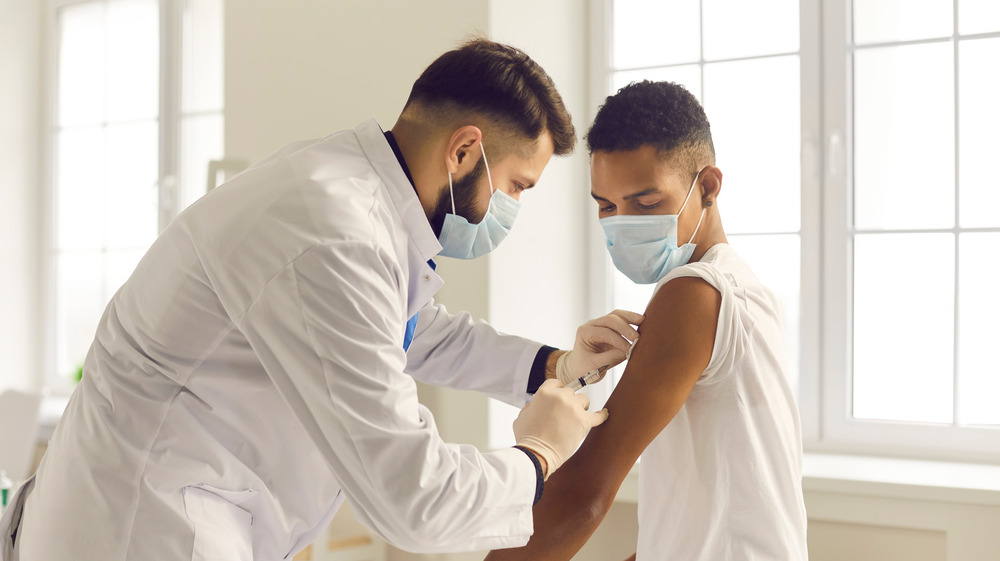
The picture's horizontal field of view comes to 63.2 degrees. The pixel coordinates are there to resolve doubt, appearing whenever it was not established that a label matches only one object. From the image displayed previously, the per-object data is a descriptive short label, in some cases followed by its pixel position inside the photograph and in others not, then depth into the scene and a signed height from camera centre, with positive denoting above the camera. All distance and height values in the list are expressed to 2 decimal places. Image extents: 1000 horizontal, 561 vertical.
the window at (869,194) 2.28 +0.23
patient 1.12 -0.24
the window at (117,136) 3.80 +0.66
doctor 0.96 -0.12
